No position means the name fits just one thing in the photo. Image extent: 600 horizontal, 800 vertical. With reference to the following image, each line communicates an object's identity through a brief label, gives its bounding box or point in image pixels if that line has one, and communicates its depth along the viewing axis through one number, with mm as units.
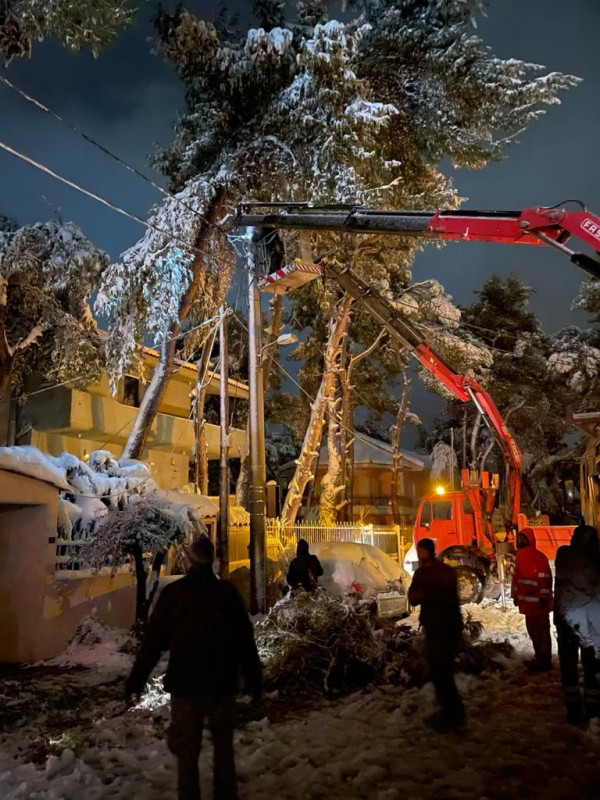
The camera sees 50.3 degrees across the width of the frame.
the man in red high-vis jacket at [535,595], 8344
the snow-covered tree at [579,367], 32875
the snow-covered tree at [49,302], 14375
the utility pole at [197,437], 20469
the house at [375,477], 43250
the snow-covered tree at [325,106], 14320
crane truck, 8266
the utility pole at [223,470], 13836
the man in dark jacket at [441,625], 6188
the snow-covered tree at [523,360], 33250
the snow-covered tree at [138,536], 10352
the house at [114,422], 19297
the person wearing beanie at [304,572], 10062
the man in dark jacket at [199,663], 3994
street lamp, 14242
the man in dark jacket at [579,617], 6121
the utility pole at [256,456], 11305
